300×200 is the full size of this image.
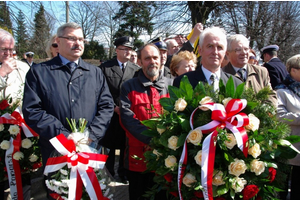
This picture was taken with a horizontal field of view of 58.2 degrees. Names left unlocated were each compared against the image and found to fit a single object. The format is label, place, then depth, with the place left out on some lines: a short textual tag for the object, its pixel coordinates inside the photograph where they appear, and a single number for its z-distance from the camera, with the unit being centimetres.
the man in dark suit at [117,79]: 396
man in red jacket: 293
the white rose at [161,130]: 209
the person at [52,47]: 433
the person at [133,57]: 623
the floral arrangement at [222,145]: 183
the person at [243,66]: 345
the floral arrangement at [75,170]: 239
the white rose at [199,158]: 187
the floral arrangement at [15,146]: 315
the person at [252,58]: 710
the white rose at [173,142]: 196
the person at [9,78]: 340
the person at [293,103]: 330
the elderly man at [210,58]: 273
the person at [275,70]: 550
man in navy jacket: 268
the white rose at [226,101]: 196
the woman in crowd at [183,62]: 384
